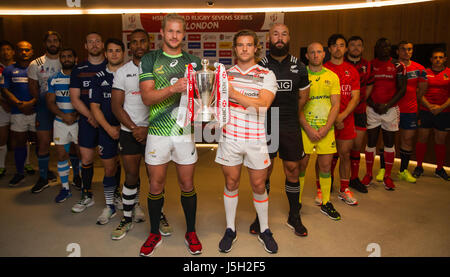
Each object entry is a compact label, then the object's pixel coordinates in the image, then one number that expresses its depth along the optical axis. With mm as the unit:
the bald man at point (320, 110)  2902
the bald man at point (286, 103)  2543
